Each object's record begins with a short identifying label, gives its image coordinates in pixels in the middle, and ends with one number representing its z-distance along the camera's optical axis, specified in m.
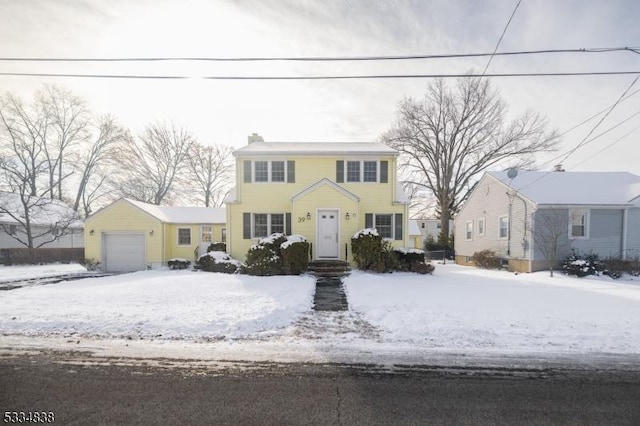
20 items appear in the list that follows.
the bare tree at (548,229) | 14.77
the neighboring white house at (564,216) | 14.91
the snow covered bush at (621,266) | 13.90
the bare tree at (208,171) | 34.69
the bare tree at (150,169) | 32.00
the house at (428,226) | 46.78
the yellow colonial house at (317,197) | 15.36
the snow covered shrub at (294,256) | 13.03
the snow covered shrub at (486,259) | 17.59
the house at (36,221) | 25.16
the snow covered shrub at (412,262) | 14.02
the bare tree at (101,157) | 31.72
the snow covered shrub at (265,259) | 13.01
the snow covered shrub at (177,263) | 18.06
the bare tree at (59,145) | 28.08
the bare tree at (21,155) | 24.58
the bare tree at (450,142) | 28.16
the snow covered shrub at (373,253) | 13.65
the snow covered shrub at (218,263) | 14.55
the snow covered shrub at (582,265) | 13.68
